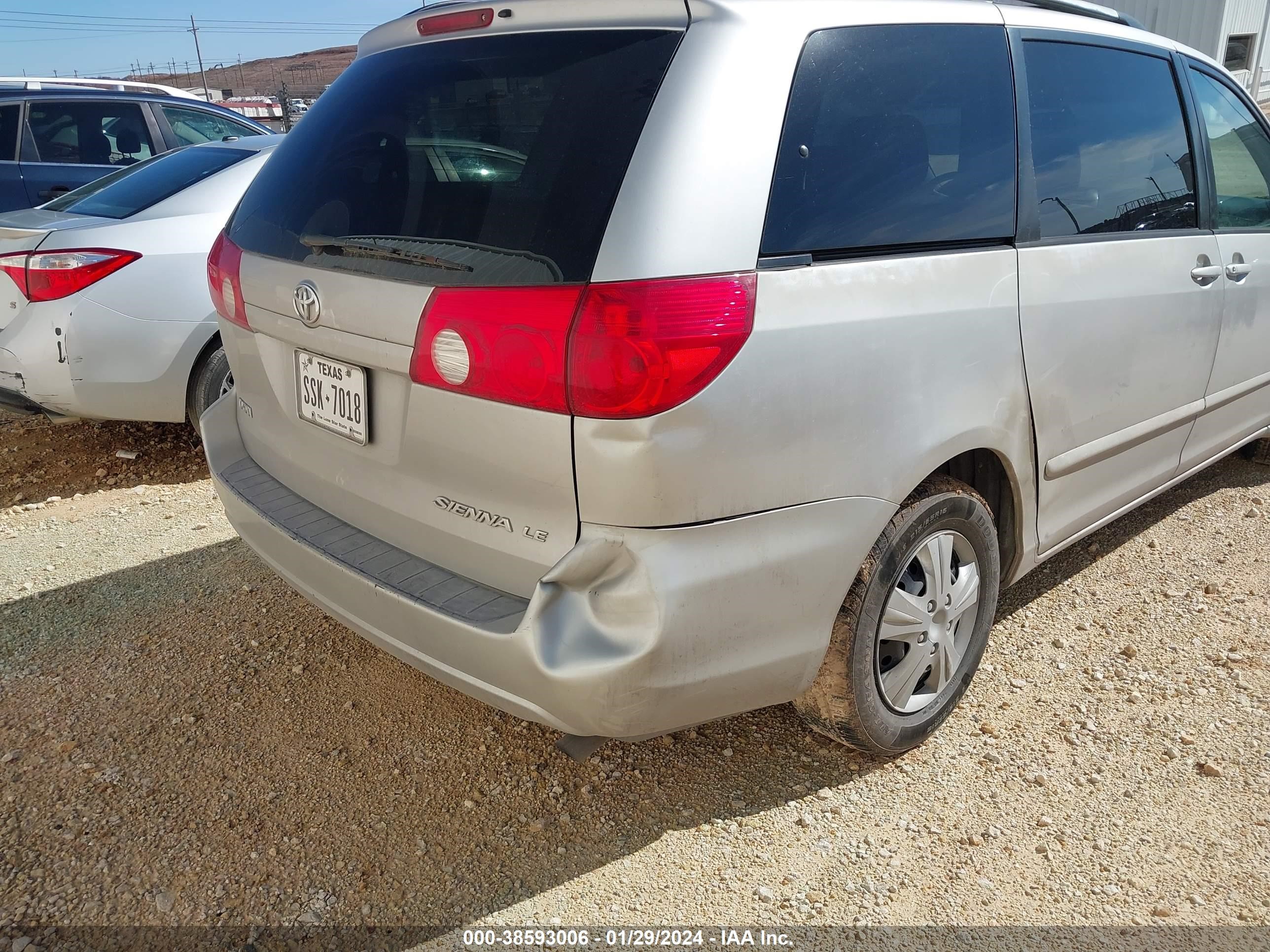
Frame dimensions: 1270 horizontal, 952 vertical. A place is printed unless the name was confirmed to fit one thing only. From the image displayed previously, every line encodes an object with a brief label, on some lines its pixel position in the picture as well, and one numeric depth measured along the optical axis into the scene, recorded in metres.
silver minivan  1.76
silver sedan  4.09
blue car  6.67
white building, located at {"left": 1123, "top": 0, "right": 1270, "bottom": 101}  20.84
